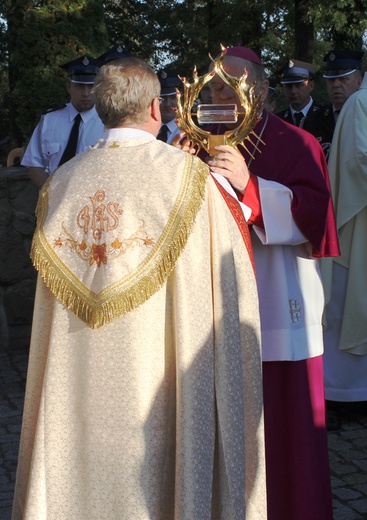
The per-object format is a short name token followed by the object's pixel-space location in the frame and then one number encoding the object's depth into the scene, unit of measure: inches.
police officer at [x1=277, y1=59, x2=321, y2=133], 301.9
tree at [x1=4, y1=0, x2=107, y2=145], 600.7
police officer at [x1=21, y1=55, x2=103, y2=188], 275.3
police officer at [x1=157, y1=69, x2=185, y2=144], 321.7
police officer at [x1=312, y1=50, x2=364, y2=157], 263.4
